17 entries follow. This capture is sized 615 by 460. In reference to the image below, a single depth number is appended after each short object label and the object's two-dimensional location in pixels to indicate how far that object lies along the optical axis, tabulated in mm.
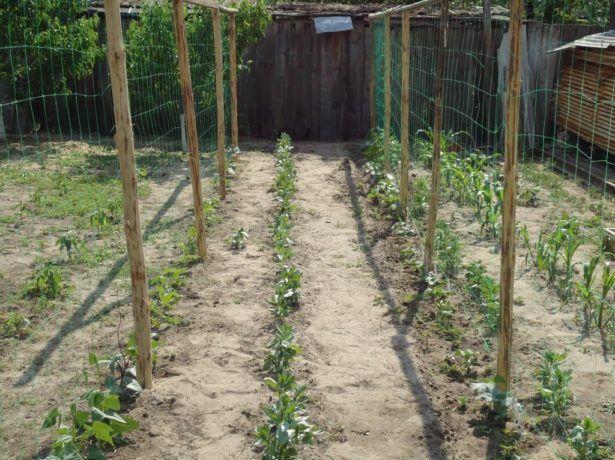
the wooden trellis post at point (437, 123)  5664
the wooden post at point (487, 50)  12218
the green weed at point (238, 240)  7223
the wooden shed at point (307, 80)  13664
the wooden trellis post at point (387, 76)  8281
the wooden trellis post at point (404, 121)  7043
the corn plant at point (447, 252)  6355
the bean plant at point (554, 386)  4035
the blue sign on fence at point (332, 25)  13320
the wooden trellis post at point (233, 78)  10422
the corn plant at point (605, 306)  5129
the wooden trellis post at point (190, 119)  6086
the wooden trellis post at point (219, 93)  8242
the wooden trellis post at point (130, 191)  4051
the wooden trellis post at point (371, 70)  12609
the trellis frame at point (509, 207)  3678
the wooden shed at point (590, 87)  9945
